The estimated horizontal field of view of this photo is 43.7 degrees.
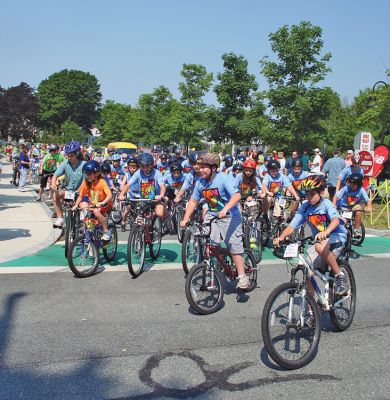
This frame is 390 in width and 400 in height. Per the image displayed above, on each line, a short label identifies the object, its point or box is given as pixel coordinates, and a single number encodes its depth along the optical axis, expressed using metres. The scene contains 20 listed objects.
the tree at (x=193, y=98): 37.75
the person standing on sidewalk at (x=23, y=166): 20.69
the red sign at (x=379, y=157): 17.56
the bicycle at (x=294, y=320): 4.39
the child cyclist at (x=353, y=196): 9.05
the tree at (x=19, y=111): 88.81
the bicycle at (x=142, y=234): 7.56
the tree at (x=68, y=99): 106.19
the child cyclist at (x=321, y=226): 5.20
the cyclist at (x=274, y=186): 9.76
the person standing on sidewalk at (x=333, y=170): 15.36
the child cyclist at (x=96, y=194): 7.67
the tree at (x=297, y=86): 24.72
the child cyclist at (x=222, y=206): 6.45
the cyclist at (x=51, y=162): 13.34
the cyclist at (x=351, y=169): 10.99
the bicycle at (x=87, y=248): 7.25
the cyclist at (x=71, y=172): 8.81
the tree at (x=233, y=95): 34.59
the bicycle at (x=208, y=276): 5.86
